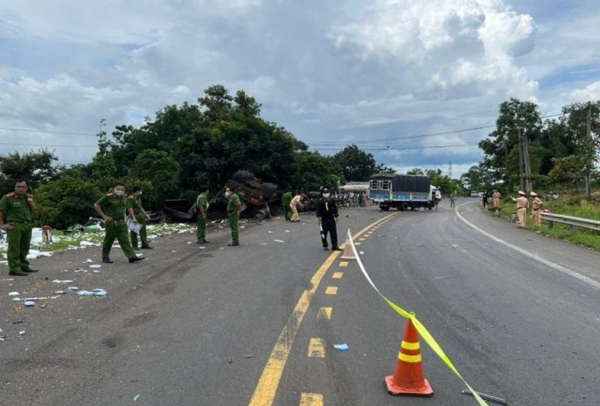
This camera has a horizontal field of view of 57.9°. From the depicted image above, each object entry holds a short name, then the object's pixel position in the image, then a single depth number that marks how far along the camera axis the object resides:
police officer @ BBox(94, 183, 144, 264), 11.37
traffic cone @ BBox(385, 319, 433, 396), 4.17
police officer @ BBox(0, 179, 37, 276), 9.64
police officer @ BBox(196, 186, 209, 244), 15.79
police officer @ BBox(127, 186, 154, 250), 14.41
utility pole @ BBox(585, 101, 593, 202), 36.09
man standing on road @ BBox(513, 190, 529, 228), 23.23
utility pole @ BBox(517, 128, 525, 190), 53.33
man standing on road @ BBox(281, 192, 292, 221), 29.80
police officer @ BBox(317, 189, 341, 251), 13.77
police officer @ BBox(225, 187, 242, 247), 15.30
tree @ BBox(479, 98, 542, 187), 67.81
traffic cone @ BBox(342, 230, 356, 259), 12.04
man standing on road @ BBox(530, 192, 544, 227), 22.83
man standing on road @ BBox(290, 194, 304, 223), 28.09
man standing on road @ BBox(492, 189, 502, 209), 46.19
